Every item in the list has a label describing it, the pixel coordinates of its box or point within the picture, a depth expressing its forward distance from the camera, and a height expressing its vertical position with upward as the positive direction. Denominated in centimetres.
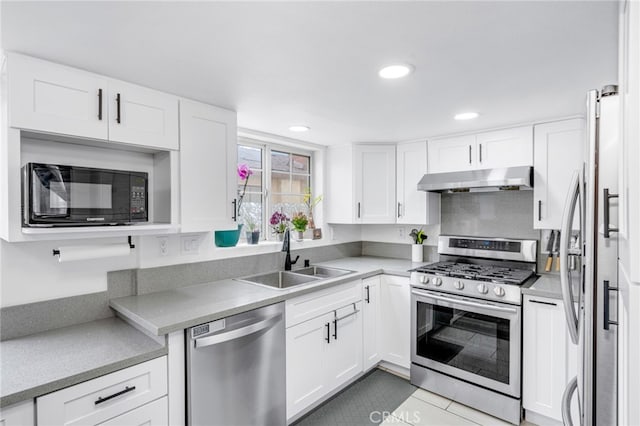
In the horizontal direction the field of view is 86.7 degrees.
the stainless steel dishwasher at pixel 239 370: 169 -88
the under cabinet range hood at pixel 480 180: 250 +23
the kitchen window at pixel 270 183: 298 +26
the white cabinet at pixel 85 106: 144 +51
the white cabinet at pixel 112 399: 127 -77
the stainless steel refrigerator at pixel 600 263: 105 -17
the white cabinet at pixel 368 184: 333 +26
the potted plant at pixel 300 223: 312 -12
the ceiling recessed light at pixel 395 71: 159 +67
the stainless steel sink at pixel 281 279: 271 -56
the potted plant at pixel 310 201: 347 +9
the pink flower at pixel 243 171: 270 +31
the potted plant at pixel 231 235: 251 -18
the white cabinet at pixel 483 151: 261 +49
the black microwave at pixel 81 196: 144 +7
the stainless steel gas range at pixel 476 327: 231 -86
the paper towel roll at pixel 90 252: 165 -21
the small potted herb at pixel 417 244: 337 -34
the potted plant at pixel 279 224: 297 -12
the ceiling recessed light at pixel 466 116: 236 +67
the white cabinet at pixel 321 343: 221 -96
